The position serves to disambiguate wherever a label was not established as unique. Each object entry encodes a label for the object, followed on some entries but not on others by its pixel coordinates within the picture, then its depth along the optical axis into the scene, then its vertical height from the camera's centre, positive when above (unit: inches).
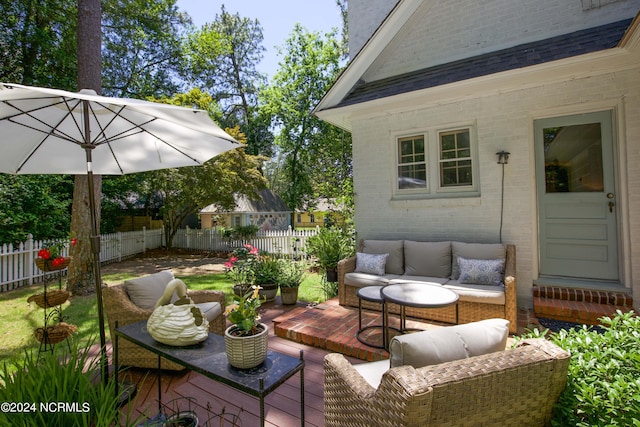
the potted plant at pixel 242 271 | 235.8 -43.2
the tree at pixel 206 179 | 513.1 +66.3
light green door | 189.5 +6.2
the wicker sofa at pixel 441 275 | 165.9 -41.5
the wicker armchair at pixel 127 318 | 136.2 -42.2
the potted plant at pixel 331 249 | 269.1 -31.5
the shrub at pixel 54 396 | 68.9 -40.8
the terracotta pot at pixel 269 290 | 239.0 -56.4
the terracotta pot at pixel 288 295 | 233.8 -59.2
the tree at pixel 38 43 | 419.2 +249.3
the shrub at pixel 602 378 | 55.8 -33.9
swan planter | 90.2 -30.2
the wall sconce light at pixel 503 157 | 203.8 +33.7
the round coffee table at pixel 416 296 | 134.3 -38.4
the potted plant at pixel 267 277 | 240.1 -46.7
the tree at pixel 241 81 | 926.4 +418.2
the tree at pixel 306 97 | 848.3 +325.1
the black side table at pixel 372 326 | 146.2 -51.4
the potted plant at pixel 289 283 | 234.2 -50.9
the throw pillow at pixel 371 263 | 211.8 -34.3
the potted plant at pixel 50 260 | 150.2 -17.9
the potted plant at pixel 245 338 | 77.5 -30.5
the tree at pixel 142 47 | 563.2 +360.2
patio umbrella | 106.4 +35.1
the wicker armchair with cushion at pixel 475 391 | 55.7 -34.4
